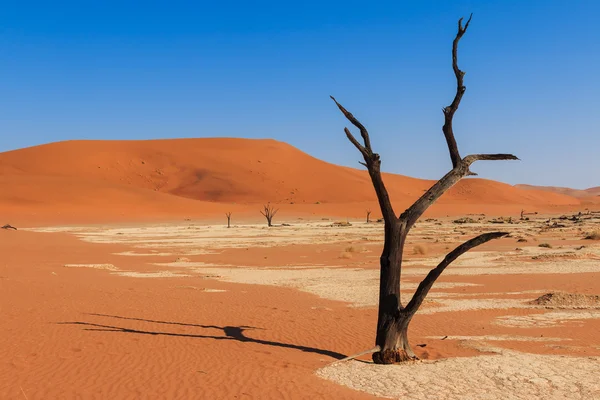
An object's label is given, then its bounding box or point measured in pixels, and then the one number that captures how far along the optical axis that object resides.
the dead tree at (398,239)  8.88
